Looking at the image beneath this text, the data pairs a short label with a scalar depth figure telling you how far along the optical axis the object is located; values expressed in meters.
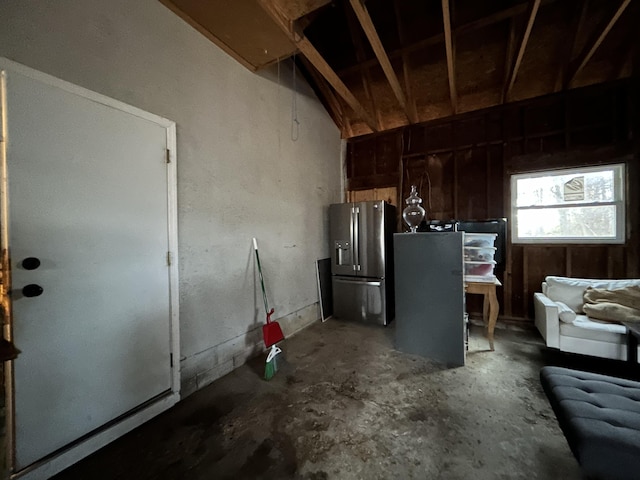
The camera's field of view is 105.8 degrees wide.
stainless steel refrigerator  3.51
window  3.14
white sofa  2.14
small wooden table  2.45
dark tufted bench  0.90
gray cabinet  2.34
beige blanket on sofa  2.19
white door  1.25
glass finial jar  2.64
